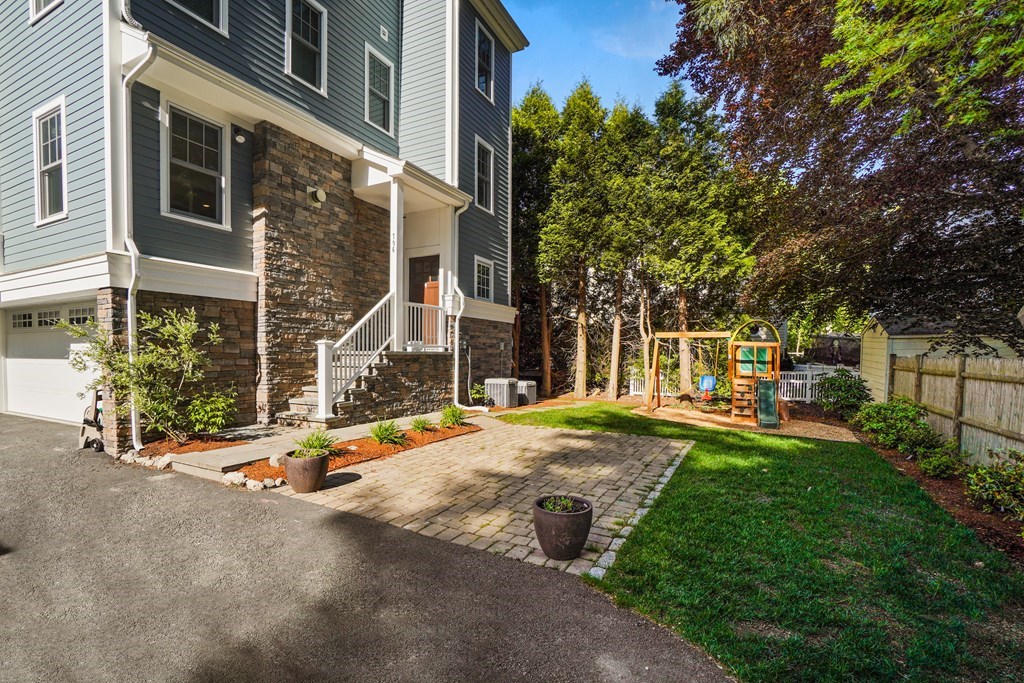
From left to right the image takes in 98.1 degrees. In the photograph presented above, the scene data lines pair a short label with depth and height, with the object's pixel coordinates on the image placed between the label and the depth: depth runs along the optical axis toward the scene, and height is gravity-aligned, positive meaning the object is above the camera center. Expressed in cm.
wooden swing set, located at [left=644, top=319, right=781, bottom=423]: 1029 -79
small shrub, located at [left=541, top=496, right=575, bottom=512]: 363 -144
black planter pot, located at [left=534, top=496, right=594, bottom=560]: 343 -157
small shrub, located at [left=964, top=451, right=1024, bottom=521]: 444 -158
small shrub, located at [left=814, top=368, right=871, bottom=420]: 1078 -149
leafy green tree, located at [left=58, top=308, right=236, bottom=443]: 589 -71
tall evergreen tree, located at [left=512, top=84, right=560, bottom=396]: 1535 +530
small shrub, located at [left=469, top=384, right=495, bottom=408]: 1202 -186
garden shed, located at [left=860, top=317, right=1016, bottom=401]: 1017 -28
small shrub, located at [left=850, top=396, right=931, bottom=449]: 745 -153
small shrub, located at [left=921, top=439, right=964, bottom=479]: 588 -173
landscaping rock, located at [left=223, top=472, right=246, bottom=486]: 508 -177
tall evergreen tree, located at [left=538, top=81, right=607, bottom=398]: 1358 +393
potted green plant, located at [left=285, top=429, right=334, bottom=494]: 485 -158
